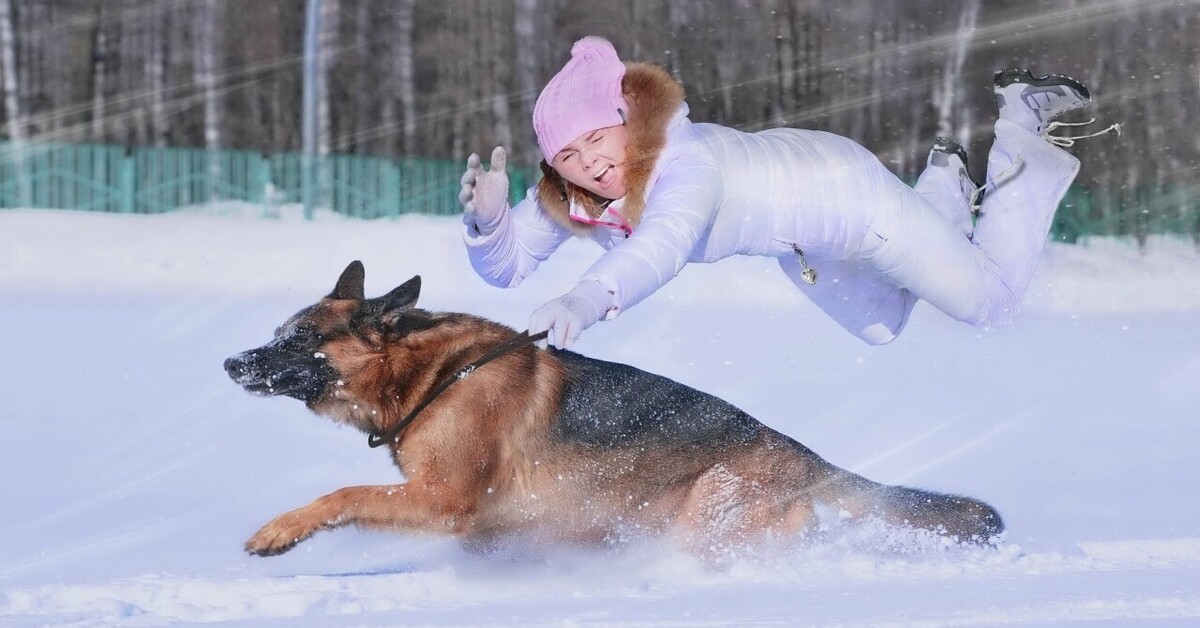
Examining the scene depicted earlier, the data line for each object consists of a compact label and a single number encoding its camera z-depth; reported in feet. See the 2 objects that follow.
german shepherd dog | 23.32
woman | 22.07
